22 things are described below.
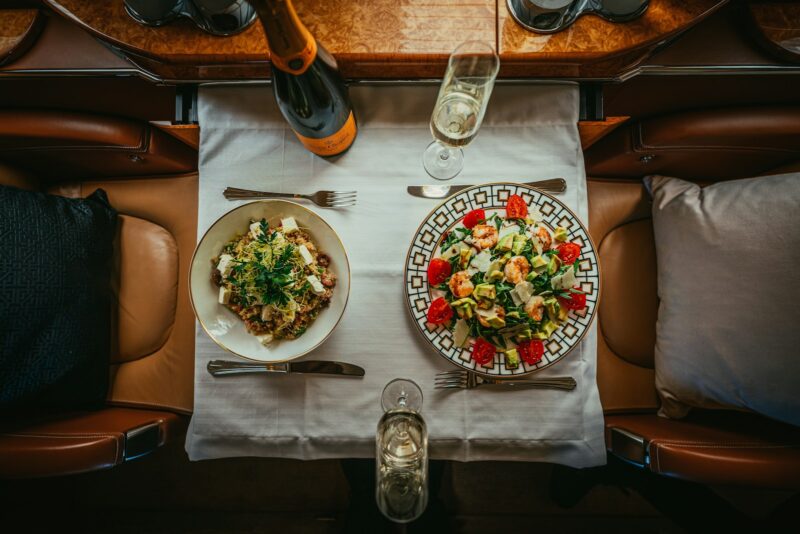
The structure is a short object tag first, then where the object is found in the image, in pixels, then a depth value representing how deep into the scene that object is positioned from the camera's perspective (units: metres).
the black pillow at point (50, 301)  1.12
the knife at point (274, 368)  1.09
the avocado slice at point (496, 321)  0.97
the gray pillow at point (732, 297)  1.06
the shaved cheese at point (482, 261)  0.99
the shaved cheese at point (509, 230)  1.01
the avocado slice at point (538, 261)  0.98
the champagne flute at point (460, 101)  0.90
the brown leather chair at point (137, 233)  1.20
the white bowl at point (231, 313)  1.01
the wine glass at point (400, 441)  1.05
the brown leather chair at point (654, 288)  1.06
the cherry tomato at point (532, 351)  1.01
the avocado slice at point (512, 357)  1.01
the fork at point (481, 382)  1.08
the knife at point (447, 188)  1.10
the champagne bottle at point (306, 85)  0.79
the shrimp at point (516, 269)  0.97
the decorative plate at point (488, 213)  1.03
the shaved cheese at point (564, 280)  0.97
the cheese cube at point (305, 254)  1.01
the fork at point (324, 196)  1.11
